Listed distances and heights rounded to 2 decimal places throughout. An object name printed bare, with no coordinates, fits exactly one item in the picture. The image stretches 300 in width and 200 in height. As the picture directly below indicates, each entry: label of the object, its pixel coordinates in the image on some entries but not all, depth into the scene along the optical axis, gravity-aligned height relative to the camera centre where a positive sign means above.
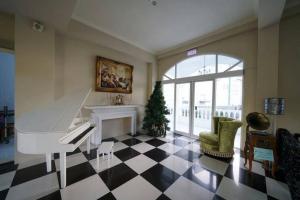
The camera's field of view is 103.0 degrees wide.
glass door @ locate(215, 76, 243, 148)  3.12 +0.04
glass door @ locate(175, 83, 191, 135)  4.23 -0.35
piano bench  2.15 -0.92
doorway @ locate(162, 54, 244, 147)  3.21 +0.27
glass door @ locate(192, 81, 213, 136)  3.65 -0.23
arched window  3.21 +1.03
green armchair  2.46 -0.91
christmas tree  4.17 -0.58
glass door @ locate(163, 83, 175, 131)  4.71 +0.03
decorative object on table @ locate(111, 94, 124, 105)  3.87 -0.05
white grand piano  1.35 -0.38
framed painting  3.47 +0.72
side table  2.04 -0.76
